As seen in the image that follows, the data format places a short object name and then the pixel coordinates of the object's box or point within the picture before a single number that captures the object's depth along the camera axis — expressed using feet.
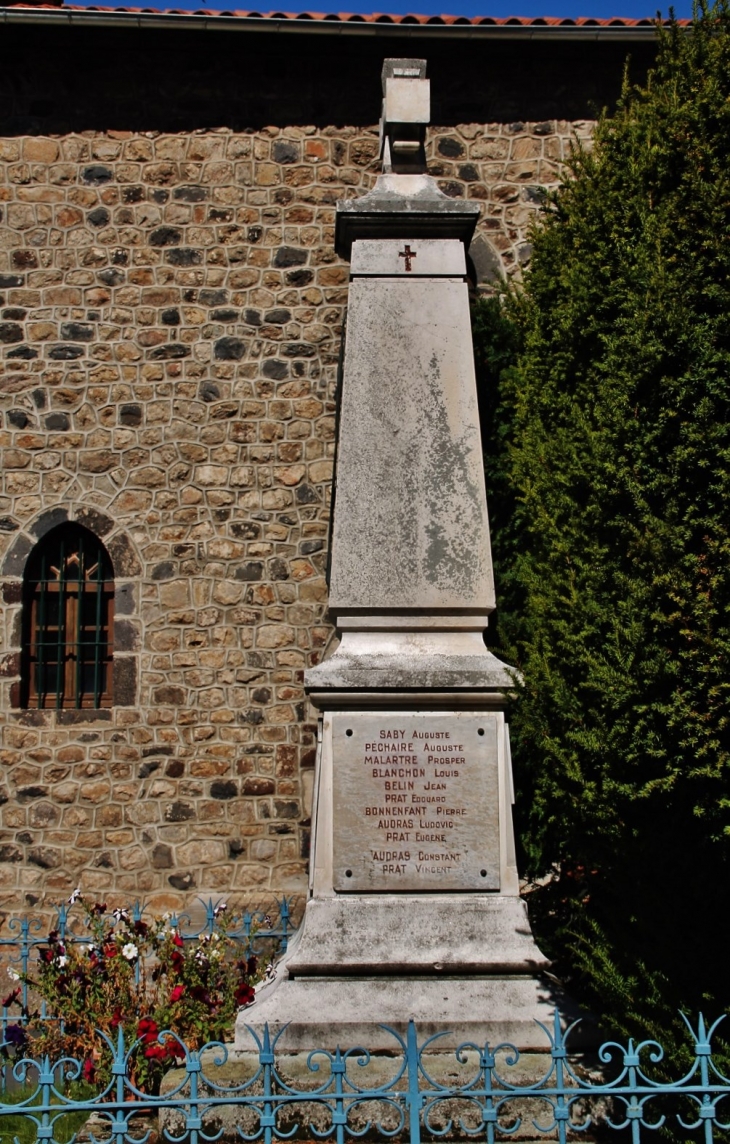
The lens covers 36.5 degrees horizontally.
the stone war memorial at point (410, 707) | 13.88
